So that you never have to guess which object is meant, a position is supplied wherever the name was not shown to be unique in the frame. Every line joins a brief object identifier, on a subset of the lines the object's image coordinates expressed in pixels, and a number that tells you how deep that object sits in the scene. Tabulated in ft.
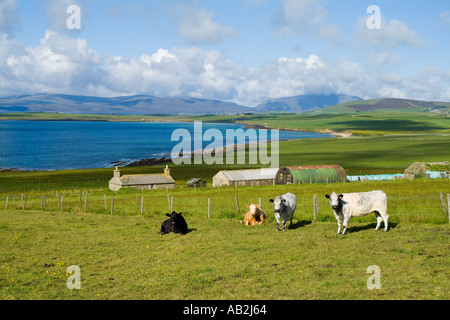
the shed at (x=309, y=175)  226.58
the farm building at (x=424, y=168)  223.57
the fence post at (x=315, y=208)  84.48
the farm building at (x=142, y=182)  234.79
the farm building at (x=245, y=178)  235.61
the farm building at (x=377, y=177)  231.30
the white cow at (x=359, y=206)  71.10
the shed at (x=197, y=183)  247.09
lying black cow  80.94
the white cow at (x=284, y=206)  76.69
